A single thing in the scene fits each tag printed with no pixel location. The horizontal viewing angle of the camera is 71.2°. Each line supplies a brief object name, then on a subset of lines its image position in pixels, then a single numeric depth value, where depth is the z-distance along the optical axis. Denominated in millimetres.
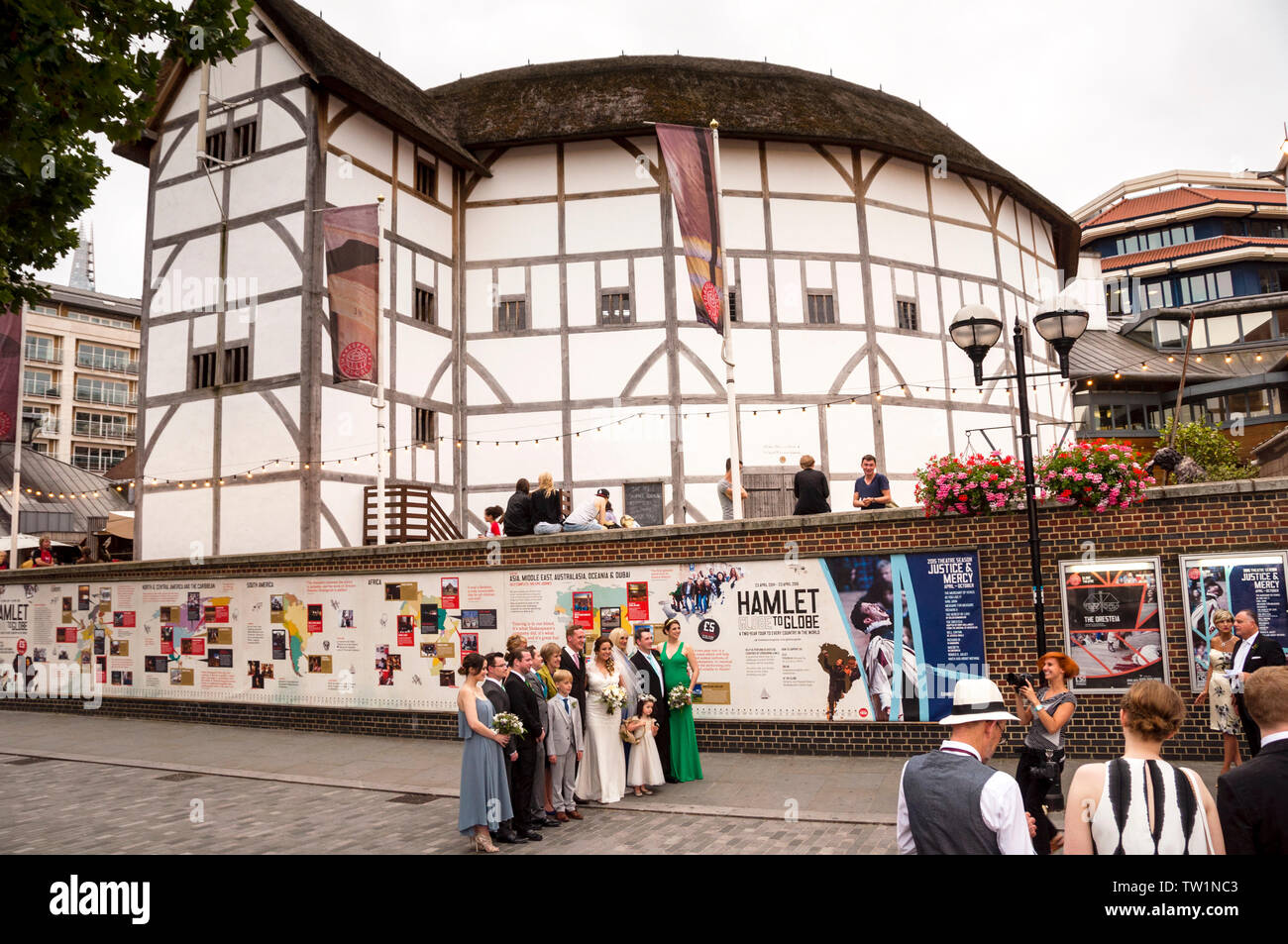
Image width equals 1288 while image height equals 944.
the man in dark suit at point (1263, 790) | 3217
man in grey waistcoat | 3492
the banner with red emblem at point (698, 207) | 14781
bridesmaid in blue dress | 7738
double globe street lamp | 9242
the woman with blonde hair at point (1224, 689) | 8656
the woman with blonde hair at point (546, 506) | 13727
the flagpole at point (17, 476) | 19516
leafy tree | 6613
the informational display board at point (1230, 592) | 9602
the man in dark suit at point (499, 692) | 8097
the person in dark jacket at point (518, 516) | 13703
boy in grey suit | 8977
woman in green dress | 10242
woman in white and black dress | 3188
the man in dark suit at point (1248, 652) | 8328
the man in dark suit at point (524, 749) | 8336
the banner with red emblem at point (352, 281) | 18047
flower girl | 9629
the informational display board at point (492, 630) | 11102
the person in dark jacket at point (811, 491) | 13016
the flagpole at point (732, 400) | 13906
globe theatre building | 20188
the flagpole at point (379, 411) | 17438
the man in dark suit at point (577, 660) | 9680
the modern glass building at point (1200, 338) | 41719
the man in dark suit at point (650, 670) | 10062
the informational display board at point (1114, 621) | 10117
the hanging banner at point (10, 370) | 19422
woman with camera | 5969
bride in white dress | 9446
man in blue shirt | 12812
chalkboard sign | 21547
